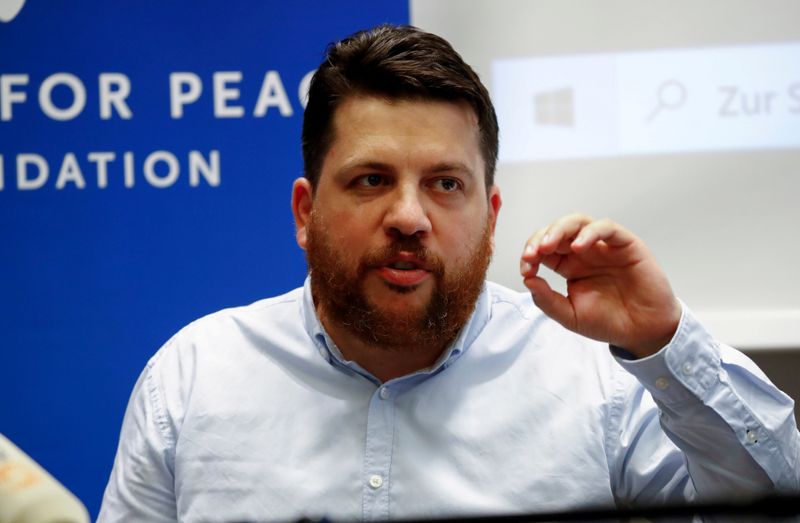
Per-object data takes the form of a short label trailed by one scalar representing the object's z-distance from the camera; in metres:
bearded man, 2.84
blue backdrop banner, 3.34
